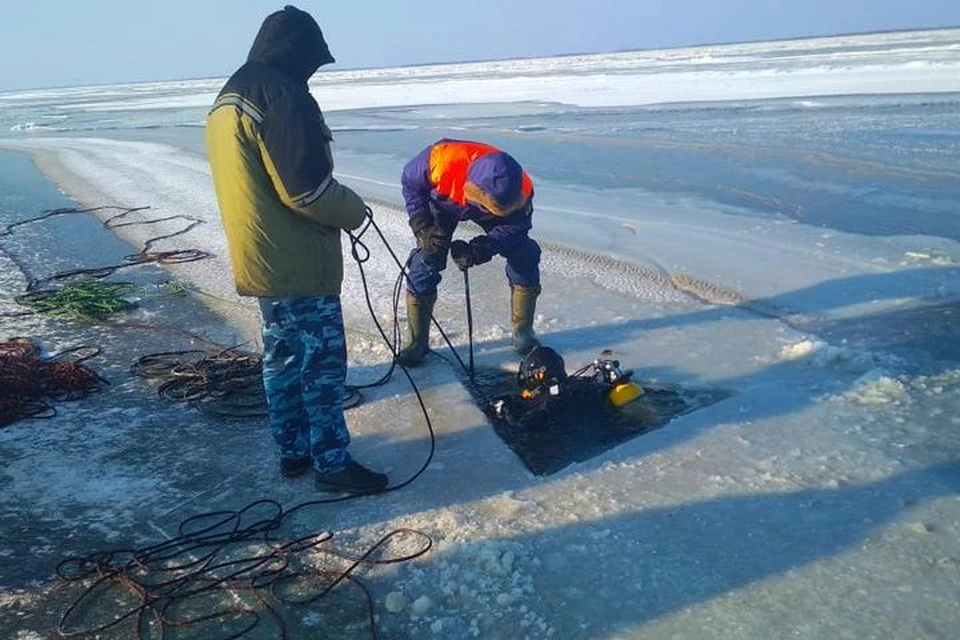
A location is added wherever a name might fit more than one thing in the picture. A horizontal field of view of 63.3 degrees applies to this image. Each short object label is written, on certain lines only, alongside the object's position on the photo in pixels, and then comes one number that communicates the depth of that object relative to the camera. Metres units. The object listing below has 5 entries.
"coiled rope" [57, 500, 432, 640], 2.92
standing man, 3.26
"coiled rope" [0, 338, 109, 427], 4.75
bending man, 4.86
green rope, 6.48
